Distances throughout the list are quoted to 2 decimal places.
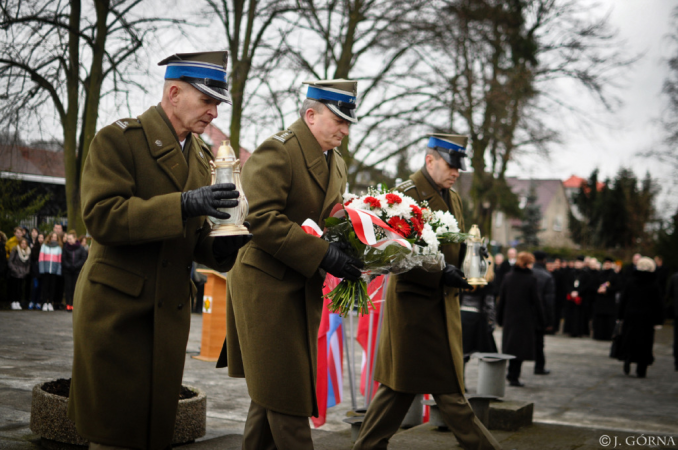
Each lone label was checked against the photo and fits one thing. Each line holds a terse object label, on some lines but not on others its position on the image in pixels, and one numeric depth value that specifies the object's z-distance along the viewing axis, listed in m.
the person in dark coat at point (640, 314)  11.59
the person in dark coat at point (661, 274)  16.97
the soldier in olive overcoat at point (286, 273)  3.44
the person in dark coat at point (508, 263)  15.41
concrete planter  4.28
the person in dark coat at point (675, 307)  12.84
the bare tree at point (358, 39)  17.14
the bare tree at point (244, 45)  15.78
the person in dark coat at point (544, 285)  13.56
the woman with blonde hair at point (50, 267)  8.39
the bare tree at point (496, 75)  18.04
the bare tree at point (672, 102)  24.58
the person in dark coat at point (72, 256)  13.18
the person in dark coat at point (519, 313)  10.41
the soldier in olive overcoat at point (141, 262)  2.70
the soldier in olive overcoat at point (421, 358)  4.52
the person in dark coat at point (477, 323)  9.74
